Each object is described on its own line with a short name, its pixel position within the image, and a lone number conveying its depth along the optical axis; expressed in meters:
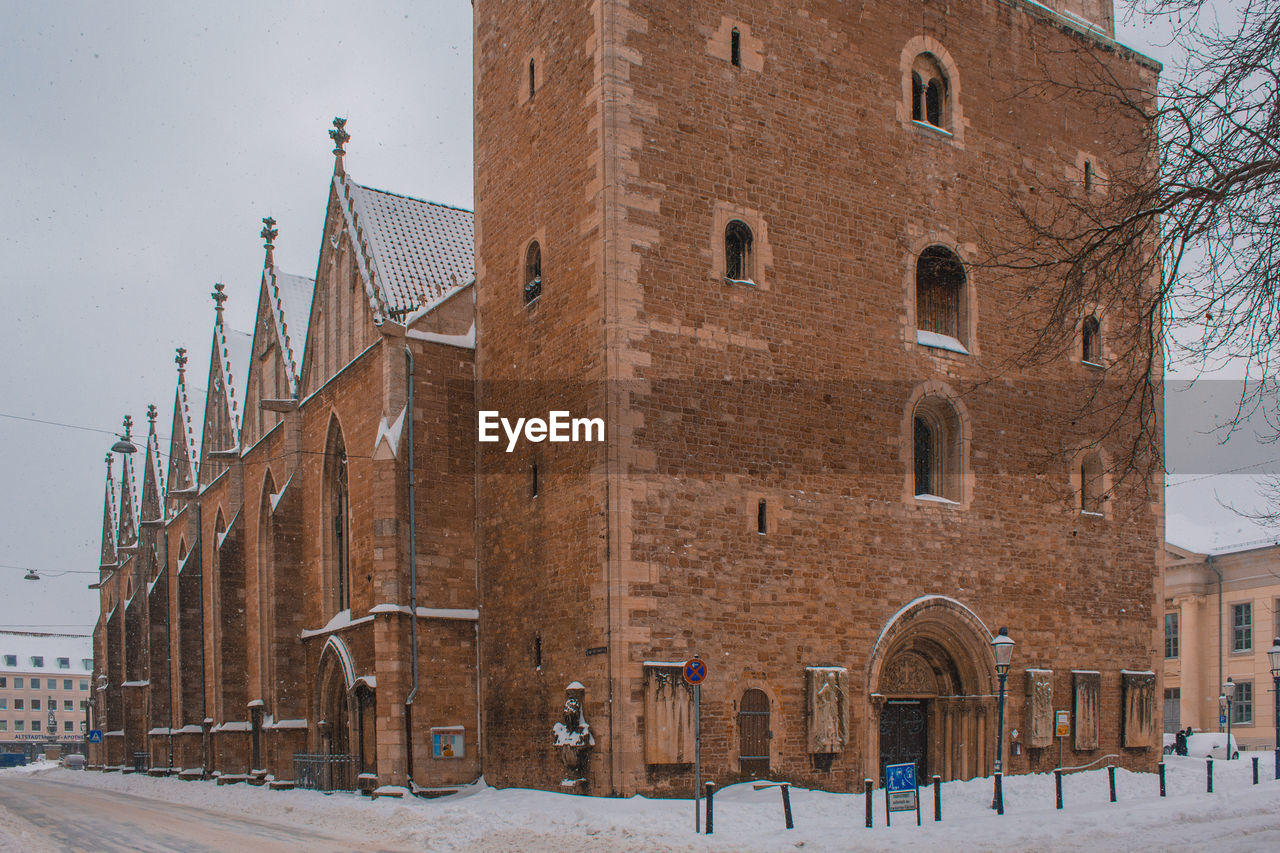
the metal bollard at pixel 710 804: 15.73
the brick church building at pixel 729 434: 19.61
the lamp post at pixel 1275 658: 26.84
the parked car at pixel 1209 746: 36.72
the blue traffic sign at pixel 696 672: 16.50
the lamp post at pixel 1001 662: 18.66
